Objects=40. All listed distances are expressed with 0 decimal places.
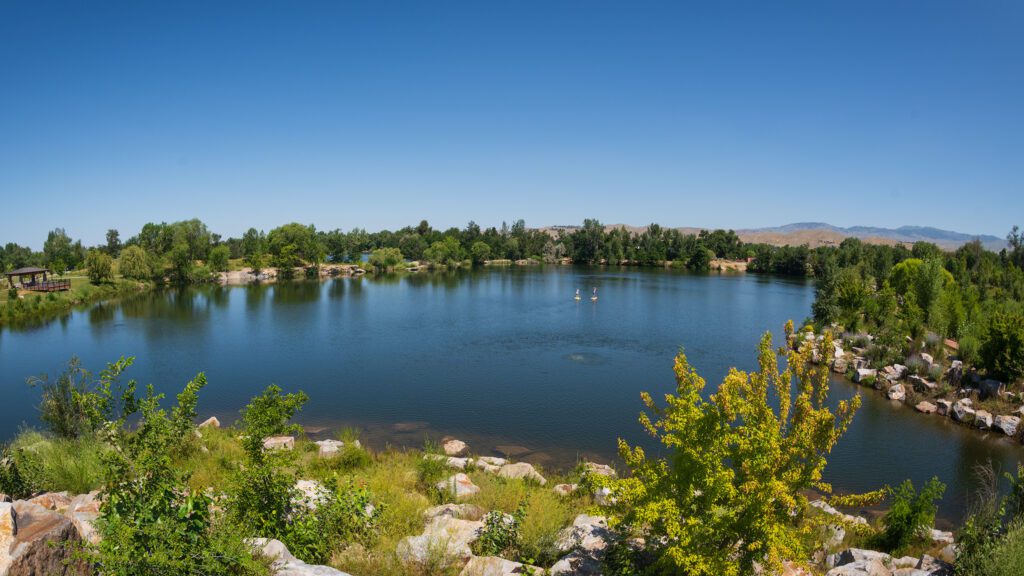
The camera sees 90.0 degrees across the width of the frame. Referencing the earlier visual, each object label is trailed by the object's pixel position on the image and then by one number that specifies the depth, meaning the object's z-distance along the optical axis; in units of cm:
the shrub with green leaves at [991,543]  682
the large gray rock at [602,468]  1534
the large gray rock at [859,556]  861
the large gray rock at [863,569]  790
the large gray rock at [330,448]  1458
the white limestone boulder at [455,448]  1768
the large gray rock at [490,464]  1510
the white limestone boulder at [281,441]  1543
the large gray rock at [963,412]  2078
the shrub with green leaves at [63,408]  1451
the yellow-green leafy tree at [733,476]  610
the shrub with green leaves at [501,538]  815
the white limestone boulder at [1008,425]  1945
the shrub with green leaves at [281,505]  747
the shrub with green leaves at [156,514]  505
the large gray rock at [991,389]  2162
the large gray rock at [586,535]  822
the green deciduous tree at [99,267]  5647
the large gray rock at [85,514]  686
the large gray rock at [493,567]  708
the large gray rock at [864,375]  2600
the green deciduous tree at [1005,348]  2131
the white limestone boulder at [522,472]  1428
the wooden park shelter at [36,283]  5106
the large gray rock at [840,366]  2791
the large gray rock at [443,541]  744
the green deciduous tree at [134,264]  6168
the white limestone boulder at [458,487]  1160
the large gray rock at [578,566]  732
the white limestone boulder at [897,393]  2369
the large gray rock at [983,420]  2011
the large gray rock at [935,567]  783
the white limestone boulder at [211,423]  1758
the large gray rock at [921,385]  2352
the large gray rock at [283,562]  622
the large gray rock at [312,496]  848
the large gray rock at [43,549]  563
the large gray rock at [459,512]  1005
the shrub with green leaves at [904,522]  987
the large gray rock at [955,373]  2338
